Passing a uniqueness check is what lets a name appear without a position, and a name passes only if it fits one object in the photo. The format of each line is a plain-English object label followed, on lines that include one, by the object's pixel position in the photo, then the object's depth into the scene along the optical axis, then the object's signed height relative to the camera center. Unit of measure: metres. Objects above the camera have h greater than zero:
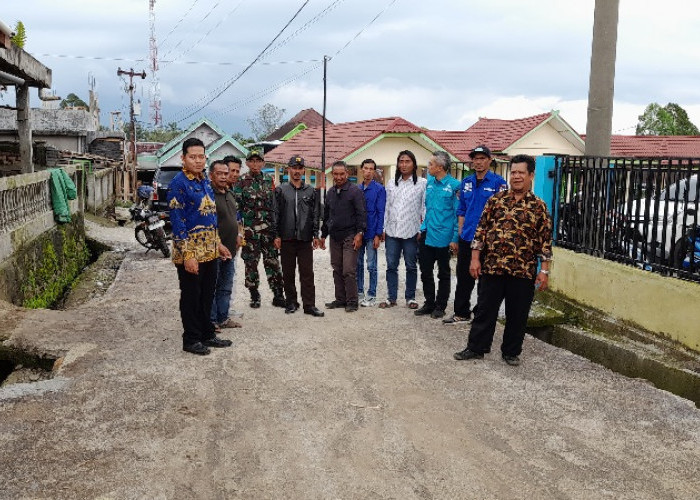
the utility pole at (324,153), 19.26 +0.73
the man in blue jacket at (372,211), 7.48 -0.39
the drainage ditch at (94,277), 9.32 -1.77
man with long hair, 7.34 -0.43
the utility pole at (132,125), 33.75 +2.86
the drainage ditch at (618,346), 5.24 -1.52
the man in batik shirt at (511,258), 5.36 -0.66
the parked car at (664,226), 5.60 -0.39
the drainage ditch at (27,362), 5.52 -1.71
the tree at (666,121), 38.66 +3.95
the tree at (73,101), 67.21 +7.70
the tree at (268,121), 70.00 +6.26
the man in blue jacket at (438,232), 6.96 -0.59
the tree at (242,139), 58.06 +3.55
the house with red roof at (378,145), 19.46 +1.10
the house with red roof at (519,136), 23.39 +1.80
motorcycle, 12.25 -1.11
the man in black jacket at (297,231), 7.12 -0.62
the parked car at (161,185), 18.53 -0.35
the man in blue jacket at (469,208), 6.40 -0.28
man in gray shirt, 6.20 -0.61
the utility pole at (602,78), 7.48 +1.27
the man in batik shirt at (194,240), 5.38 -0.57
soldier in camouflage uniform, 7.13 -0.46
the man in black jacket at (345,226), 7.28 -0.56
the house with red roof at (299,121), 54.29 +4.82
